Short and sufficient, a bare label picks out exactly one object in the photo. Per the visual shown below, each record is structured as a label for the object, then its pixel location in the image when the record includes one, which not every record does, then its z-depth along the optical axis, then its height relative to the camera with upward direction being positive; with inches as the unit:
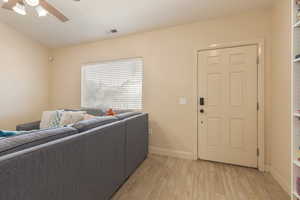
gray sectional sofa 29.6 -17.8
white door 88.1 -3.5
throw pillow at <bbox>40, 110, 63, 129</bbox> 99.5 -14.5
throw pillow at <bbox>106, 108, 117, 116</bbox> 105.4 -10.3
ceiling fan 66.4 +46.6
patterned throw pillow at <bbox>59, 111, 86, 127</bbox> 93.0 -12.7
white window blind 120.3 +14.2
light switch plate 104.0 -0.4
